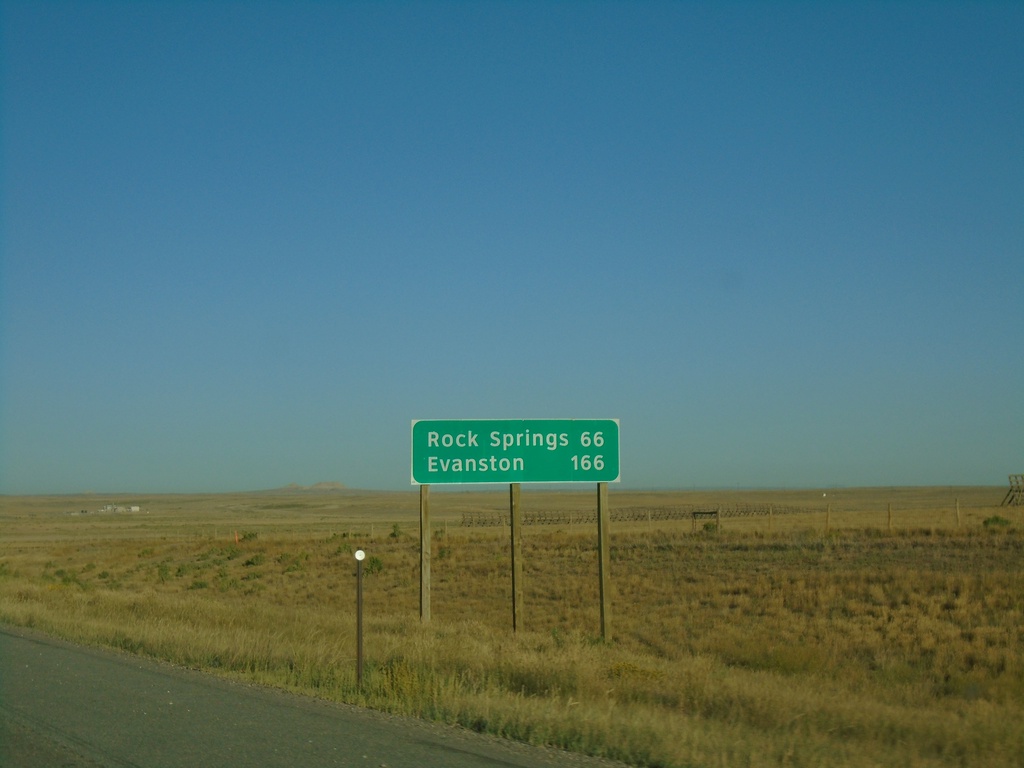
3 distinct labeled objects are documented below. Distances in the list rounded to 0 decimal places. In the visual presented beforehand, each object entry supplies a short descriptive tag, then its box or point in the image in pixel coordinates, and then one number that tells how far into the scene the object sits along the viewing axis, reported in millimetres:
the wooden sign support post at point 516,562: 17469
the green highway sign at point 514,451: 17047
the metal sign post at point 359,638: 10688
